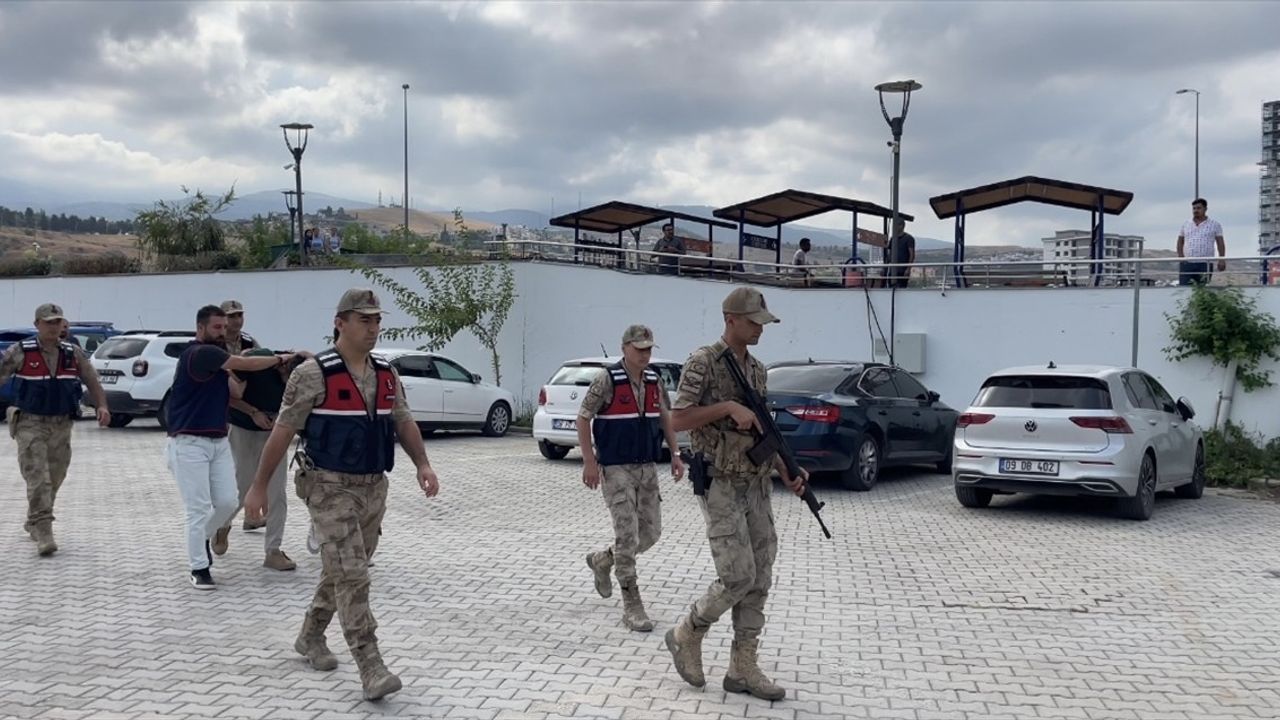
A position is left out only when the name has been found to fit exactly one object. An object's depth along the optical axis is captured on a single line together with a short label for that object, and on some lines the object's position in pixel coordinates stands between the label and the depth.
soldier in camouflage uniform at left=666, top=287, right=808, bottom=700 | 5.59
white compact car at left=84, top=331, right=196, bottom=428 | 19.56
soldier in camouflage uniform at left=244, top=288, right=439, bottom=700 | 5.52
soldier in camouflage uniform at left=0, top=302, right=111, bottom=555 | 9.08
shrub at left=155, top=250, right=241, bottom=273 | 30.19
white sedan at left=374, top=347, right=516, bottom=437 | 18.62
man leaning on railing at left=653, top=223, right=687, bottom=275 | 22.41
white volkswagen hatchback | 11.27
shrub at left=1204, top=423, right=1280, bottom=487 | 15.00
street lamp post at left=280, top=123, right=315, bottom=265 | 28.09
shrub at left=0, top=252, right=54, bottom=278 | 34.38
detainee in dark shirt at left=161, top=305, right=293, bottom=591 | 7.94
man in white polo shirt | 17.17
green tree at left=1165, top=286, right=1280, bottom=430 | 16.19
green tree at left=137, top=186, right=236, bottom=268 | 34.09
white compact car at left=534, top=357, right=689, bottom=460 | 15.90
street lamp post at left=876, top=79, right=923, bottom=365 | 18.09
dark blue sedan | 13.12
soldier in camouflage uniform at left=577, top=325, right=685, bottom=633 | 7.29
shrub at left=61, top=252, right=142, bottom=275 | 31.78
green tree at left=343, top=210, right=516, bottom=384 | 22.86
